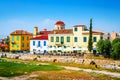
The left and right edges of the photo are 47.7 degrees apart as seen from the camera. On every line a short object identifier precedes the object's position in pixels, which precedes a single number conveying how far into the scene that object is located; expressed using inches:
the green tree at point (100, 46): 1108.5
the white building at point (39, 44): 1402.5
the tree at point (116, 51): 1027.4
